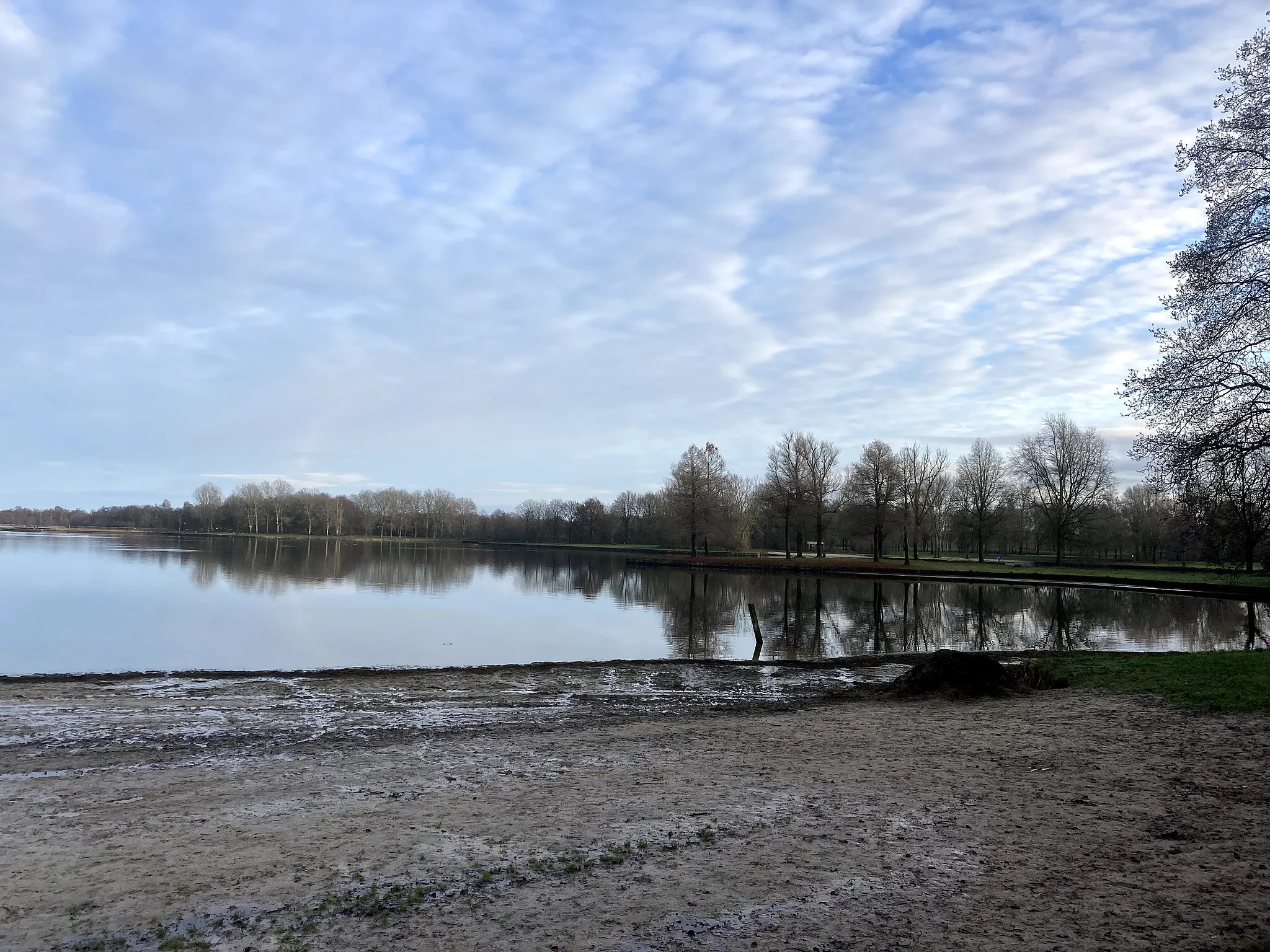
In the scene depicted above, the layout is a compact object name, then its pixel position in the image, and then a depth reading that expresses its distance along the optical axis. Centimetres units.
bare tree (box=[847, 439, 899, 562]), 6481
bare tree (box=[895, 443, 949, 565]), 6544
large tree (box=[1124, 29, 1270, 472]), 1312
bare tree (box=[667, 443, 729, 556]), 7262
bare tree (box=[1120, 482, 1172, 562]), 6971
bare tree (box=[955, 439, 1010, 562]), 6619
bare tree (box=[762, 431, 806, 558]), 7075
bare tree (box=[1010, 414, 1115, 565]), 6275
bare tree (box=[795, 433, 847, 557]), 7088
